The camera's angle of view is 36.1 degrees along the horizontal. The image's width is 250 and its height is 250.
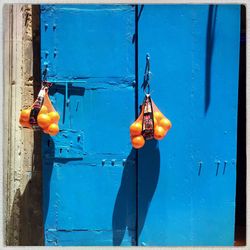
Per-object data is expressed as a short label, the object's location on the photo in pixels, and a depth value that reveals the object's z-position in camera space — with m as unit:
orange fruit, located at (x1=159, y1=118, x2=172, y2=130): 3.61
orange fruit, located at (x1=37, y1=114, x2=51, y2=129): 3.54
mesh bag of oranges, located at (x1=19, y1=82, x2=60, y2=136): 3.57
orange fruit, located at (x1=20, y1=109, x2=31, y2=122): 3.63
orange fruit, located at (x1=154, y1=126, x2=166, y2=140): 3.55
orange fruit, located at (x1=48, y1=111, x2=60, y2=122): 3.63
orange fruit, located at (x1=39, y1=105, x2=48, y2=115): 3.62
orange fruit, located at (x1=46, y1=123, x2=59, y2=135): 3.61
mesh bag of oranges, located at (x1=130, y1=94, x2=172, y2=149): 3.56
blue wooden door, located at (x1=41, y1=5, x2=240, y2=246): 3.83
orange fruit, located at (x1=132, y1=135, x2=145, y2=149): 3.56
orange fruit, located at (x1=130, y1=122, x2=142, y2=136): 3.57
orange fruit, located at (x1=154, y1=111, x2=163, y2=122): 3.64
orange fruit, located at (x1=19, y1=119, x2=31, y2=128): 3.66
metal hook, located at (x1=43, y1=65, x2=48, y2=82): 3.86
